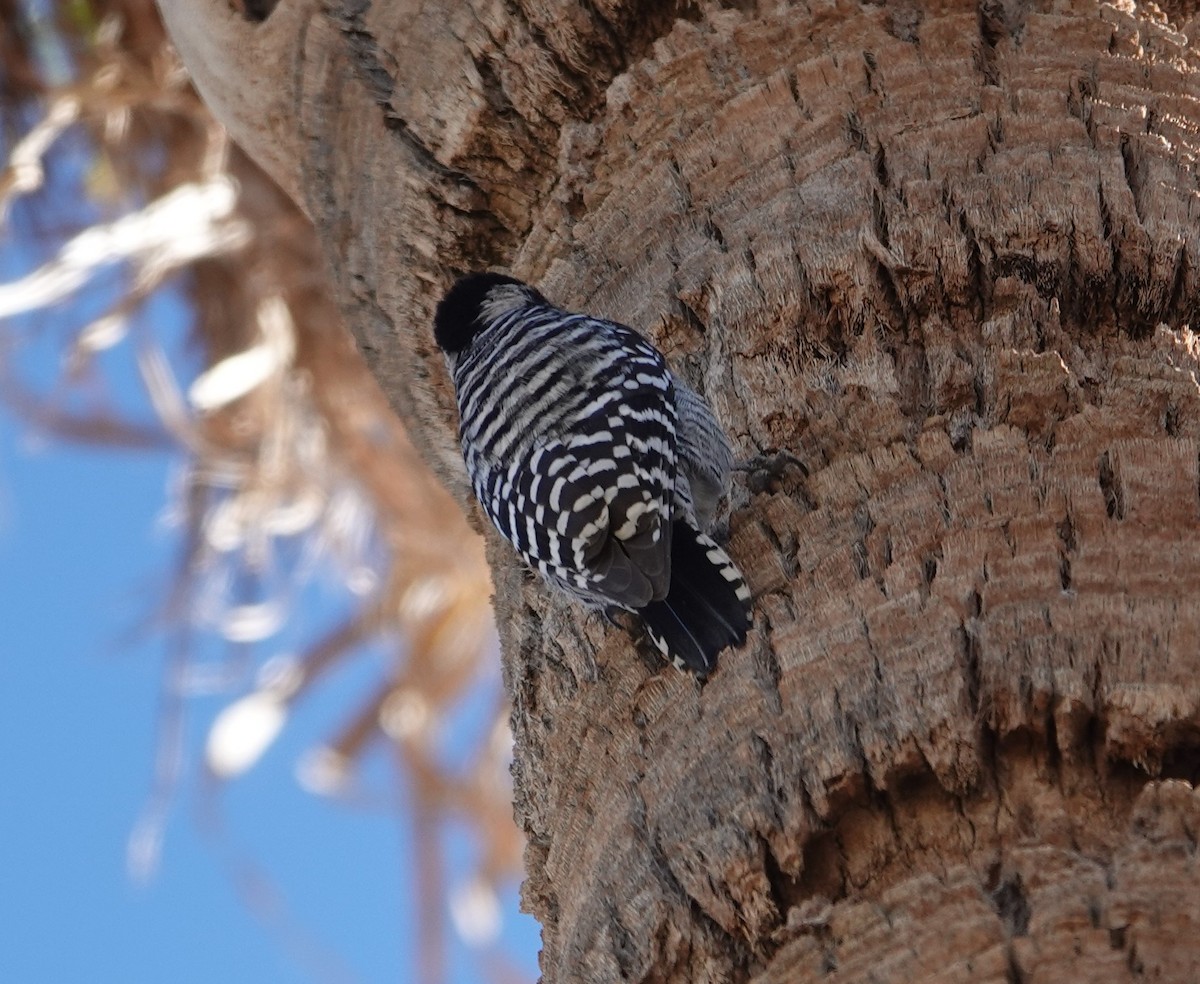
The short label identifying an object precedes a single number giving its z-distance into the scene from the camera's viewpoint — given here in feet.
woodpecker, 16.37
